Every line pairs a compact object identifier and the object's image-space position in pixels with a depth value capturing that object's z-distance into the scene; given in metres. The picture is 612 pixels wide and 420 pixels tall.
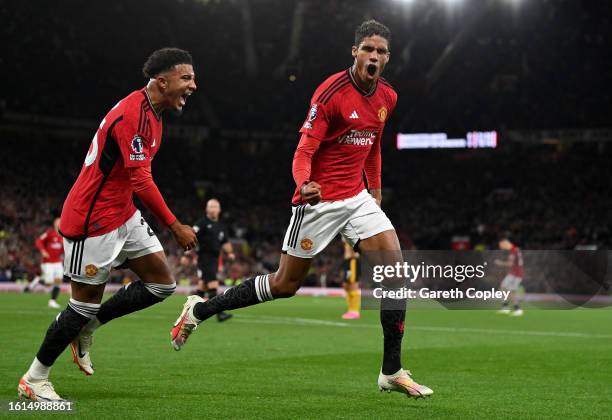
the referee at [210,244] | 18.36
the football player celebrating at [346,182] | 7.33
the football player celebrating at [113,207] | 6.82
